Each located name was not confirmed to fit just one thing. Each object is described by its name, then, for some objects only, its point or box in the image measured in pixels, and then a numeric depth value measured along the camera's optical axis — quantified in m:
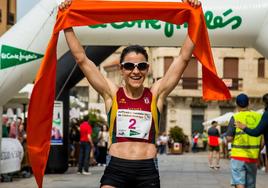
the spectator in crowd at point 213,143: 23.11
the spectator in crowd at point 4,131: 16.47
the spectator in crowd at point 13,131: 18.28
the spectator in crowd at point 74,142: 22.17
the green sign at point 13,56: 11.24
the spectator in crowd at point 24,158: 17.65
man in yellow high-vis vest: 9.19
